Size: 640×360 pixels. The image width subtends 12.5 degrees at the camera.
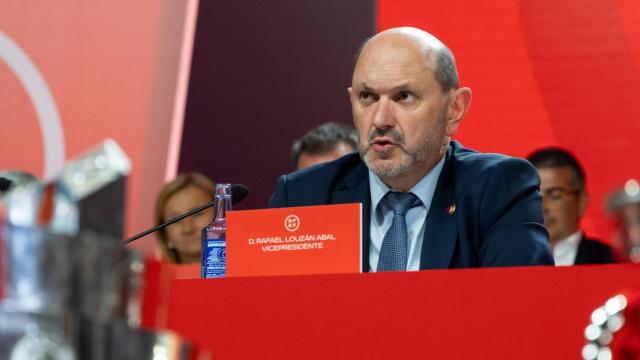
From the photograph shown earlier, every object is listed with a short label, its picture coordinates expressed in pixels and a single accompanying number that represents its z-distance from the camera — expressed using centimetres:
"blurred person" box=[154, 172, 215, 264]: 517
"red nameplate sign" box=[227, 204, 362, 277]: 384
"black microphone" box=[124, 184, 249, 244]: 420
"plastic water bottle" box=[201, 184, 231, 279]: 403
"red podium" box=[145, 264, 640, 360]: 349
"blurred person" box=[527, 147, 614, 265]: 517
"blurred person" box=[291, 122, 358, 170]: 517
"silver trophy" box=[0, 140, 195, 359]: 133
